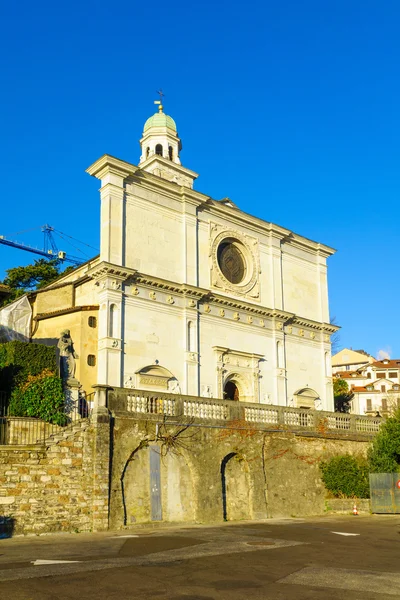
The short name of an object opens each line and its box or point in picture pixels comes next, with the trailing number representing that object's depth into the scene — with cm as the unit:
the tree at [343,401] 4566
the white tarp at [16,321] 2955
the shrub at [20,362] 2272
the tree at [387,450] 2581
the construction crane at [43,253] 7667
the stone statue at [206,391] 3027
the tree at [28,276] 5525
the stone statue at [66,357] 2592
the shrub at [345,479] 2548
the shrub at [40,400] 2197
